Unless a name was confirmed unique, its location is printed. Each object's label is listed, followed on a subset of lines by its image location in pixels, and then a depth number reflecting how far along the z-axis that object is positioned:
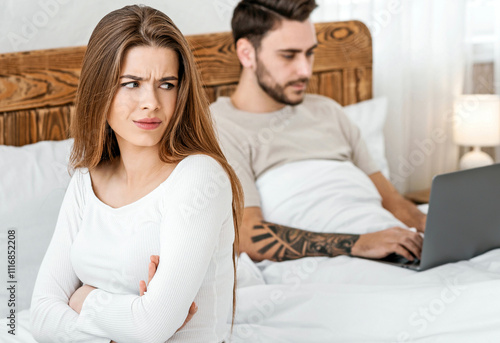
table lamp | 4.62
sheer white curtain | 4.56
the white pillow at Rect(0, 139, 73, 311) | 3.29
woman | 2.79
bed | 3.07
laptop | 3.22
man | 3.76
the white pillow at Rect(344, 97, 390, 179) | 4.24
